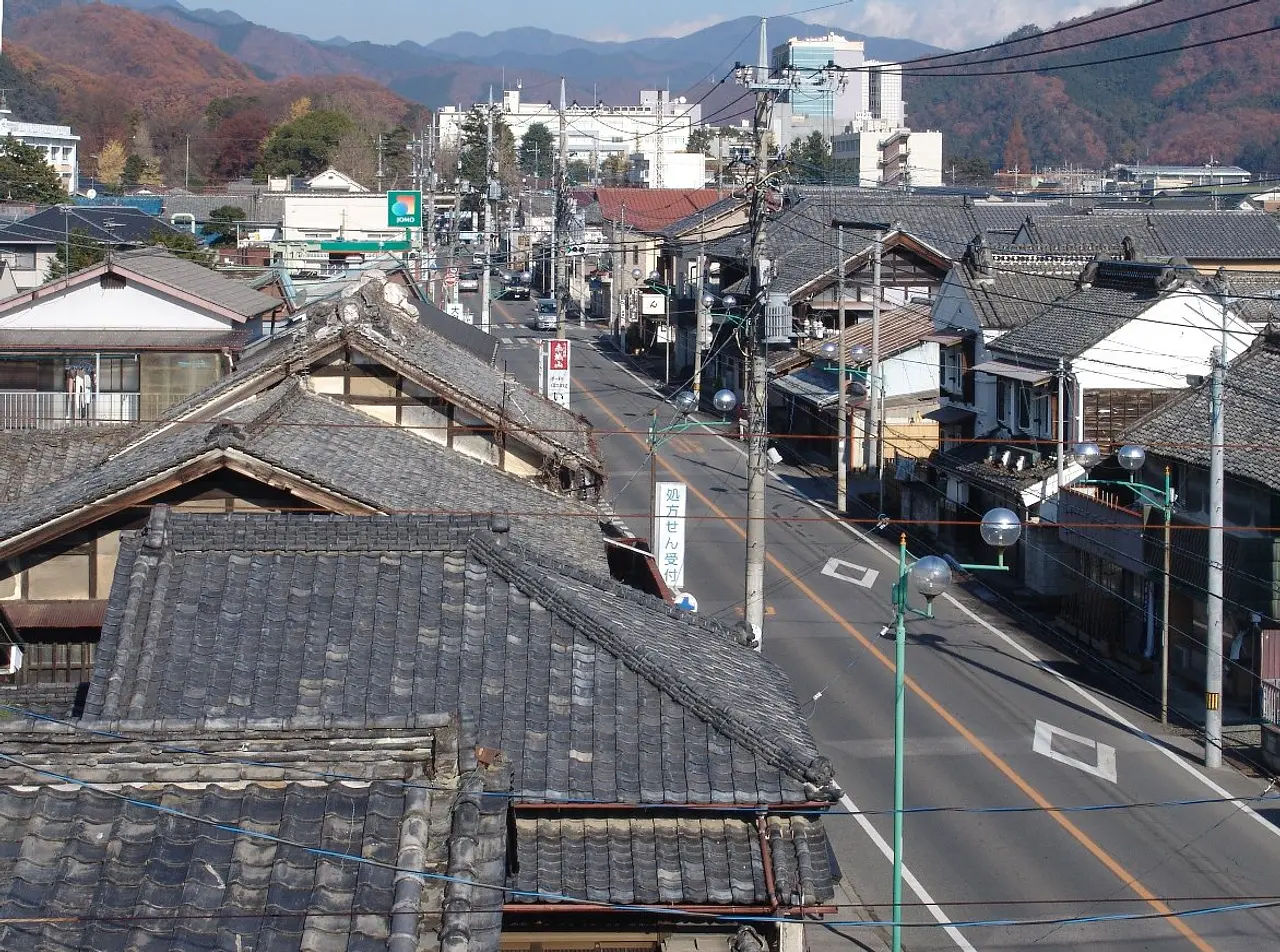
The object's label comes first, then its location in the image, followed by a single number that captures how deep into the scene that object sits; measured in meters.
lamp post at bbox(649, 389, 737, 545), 24.51
